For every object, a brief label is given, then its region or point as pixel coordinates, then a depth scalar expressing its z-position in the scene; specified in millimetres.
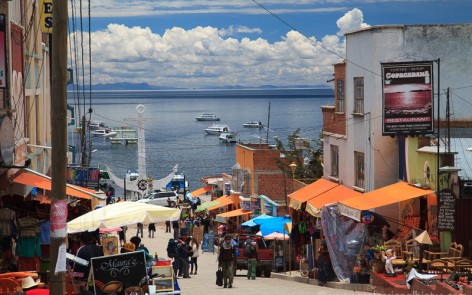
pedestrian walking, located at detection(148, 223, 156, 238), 47328
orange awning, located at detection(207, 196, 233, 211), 53347
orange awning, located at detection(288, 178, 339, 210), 32781
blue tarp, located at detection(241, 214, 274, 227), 37919
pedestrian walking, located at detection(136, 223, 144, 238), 46156
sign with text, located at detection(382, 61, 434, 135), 27844
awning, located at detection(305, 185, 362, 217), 30141
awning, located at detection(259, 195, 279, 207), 43794
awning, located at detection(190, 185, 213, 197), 65688
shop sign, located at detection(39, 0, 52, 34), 29906
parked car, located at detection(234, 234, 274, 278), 33688
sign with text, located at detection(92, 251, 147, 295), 15938
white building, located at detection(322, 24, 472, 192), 29859
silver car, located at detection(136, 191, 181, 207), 75125
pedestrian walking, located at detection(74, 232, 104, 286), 16734
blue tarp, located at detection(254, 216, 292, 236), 34938
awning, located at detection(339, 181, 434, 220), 25219
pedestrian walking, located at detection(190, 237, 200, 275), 30144
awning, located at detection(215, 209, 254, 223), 47281
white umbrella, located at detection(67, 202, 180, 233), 18859
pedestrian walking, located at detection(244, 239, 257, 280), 29266
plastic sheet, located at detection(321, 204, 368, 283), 27000
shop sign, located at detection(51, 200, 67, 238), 12492
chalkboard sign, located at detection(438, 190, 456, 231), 24047
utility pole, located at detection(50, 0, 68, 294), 12281
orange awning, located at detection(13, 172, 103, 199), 21016
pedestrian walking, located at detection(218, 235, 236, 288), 24047
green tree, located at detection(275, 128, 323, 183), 48500
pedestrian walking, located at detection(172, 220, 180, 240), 41938
